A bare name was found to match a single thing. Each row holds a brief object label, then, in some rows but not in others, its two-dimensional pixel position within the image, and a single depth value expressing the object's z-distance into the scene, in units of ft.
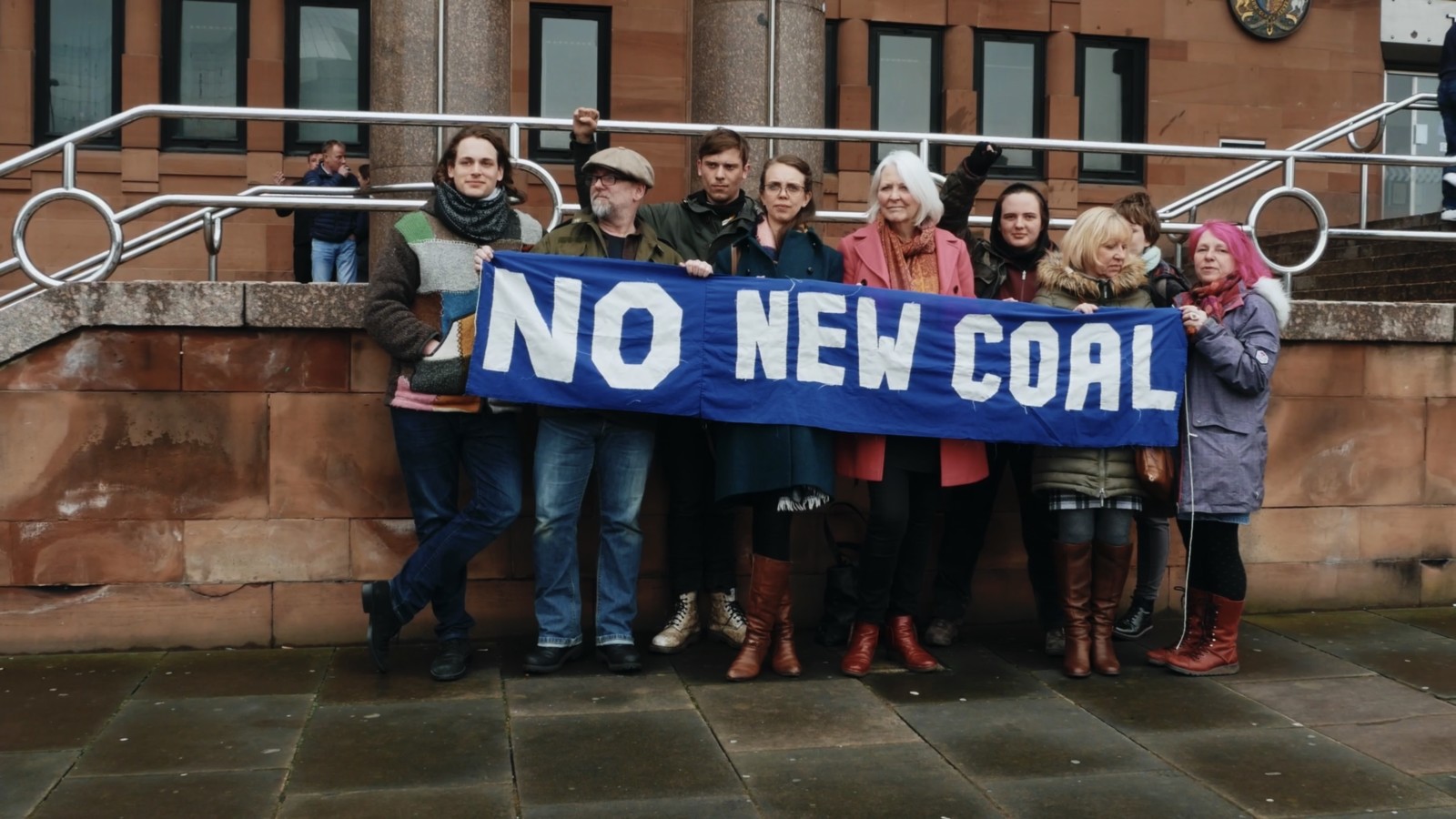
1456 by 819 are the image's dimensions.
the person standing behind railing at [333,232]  39.04
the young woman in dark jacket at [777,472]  19.54
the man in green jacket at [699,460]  20.33
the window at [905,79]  54.24
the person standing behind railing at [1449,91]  34.32
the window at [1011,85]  55.31
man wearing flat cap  19.81
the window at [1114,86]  56.13
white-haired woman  19.81
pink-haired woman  19.88
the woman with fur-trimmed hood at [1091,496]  20.01
